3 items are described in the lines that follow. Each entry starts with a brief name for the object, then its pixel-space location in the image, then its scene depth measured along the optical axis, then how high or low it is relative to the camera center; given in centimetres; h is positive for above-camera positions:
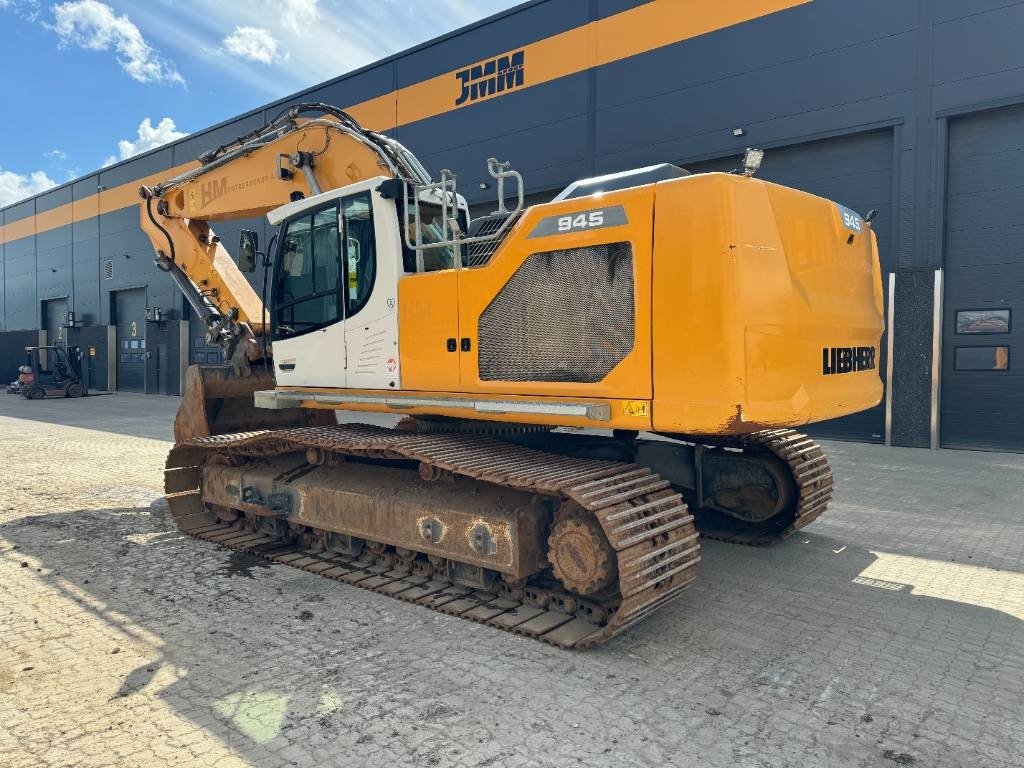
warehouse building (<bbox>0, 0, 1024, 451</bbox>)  1113 +462
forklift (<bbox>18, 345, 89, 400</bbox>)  2562 -62
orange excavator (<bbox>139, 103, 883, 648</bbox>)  385 -15
